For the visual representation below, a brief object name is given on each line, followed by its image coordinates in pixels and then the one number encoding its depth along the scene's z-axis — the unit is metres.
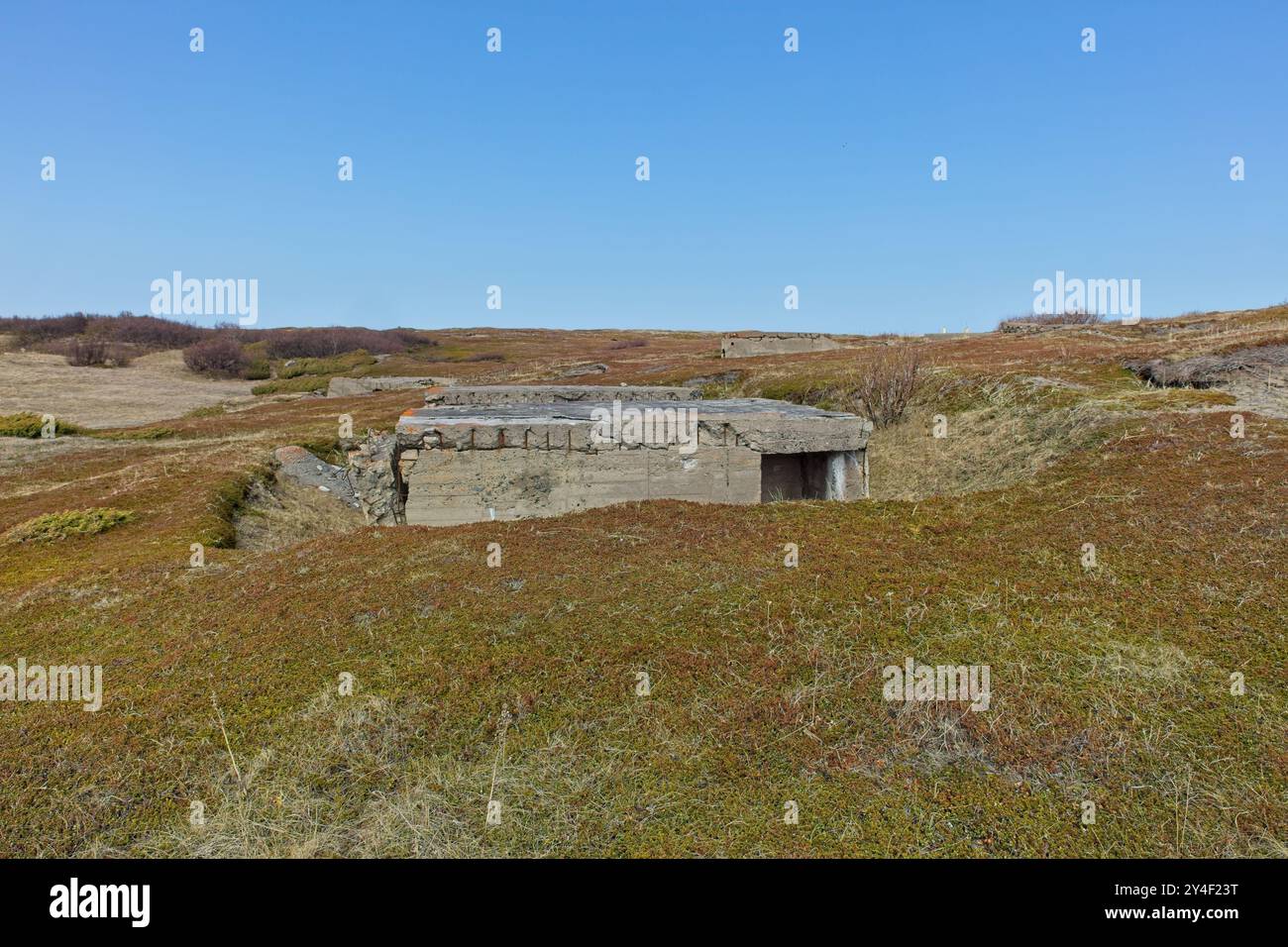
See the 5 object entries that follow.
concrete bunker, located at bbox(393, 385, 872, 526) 9.97
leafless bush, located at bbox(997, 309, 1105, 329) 46.41
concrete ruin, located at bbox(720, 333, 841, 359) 41.84
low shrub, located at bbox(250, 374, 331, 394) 44.69
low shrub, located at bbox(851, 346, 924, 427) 18.58
